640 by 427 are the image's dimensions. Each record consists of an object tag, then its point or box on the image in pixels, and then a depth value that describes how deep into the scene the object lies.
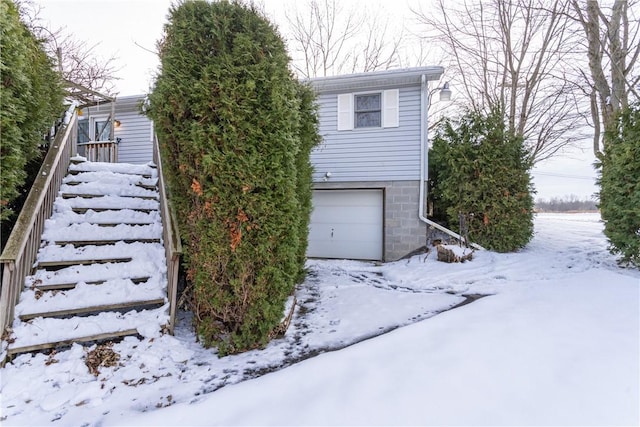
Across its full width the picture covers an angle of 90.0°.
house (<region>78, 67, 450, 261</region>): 7.25
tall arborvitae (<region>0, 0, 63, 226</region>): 2.62
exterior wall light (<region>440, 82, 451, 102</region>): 7.13
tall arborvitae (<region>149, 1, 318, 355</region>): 2.74
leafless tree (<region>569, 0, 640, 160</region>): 7.74
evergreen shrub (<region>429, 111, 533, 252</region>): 6.74
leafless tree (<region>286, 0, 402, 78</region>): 14.85
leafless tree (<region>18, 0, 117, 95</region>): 13.95
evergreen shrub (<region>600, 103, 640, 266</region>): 4.88
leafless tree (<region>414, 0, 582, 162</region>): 10.41
